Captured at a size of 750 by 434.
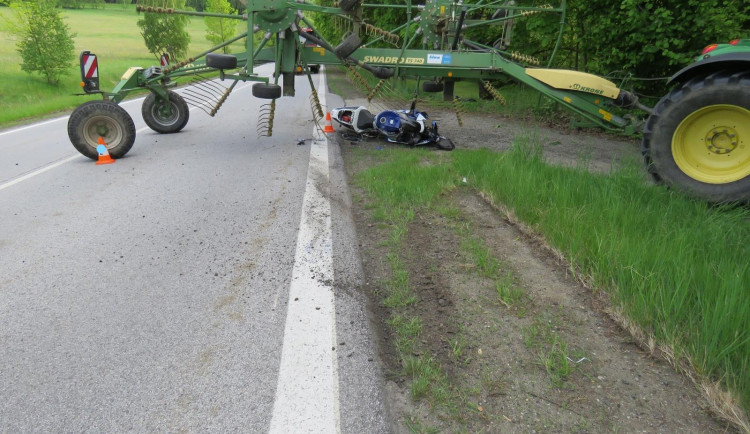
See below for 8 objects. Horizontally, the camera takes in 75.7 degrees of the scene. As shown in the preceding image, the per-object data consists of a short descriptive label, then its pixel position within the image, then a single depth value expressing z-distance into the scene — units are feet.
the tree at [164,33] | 120.98
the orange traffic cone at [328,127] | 29.55
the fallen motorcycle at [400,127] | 25.25
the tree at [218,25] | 130.11
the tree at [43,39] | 67.50
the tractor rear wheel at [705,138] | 14.55
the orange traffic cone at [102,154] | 22.87
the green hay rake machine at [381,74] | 15.99
